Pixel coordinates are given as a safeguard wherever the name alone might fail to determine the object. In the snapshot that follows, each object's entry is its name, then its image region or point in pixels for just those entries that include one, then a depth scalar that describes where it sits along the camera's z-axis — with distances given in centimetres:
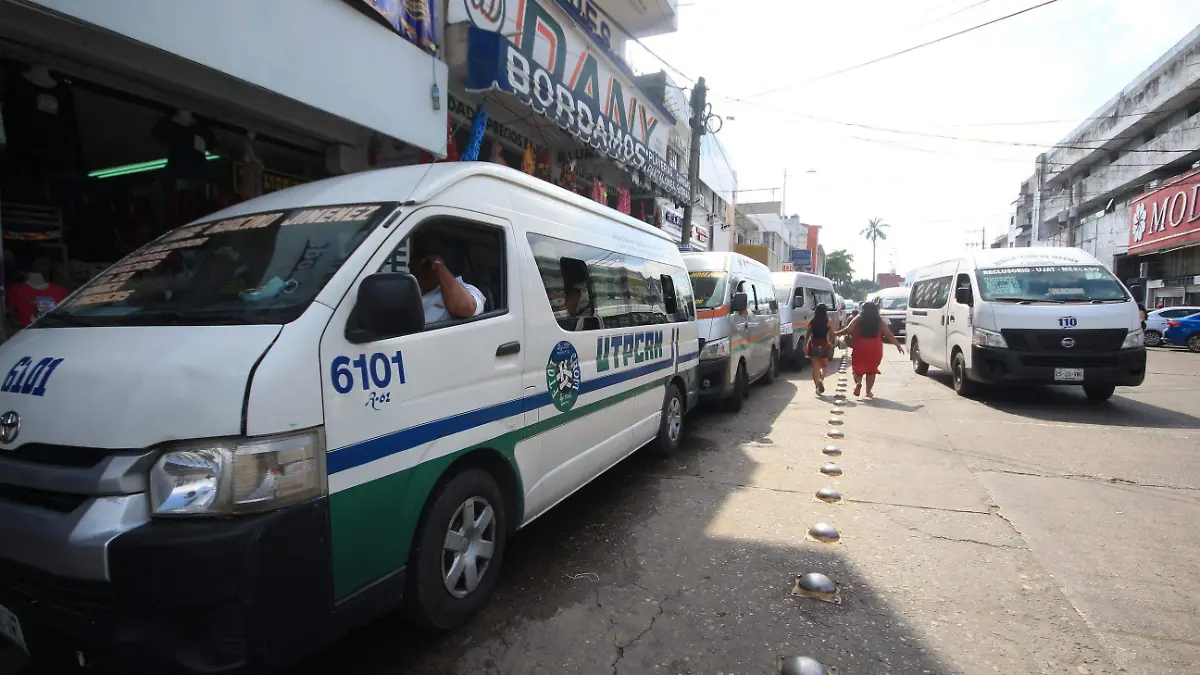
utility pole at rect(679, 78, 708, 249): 1420
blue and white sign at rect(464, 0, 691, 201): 719
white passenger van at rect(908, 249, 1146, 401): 770
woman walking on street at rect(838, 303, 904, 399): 916
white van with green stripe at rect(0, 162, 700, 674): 184
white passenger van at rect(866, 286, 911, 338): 2261
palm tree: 9512
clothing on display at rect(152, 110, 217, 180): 562
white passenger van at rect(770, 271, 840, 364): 1347
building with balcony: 2342
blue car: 1736
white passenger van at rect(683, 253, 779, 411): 754
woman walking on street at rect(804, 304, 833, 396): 972
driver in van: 288
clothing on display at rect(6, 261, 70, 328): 475
